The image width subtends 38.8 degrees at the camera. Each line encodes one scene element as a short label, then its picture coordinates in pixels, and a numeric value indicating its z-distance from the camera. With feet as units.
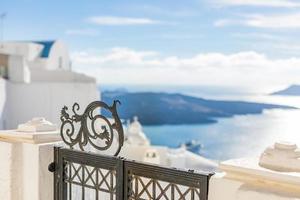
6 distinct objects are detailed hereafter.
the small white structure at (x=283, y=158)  5.57
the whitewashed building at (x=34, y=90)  43.98
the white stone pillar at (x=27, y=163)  8.68
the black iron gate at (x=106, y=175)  6.77
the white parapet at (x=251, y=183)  5.38
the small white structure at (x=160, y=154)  45.41
